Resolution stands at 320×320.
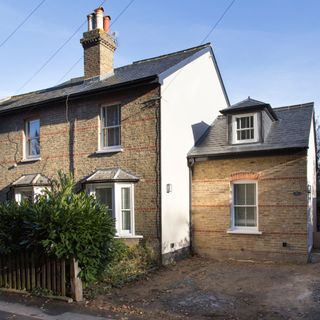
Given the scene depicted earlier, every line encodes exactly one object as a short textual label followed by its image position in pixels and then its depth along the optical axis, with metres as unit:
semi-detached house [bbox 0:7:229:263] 12.98
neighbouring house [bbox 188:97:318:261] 12.72
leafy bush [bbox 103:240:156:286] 10.05
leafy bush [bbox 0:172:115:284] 8.65
